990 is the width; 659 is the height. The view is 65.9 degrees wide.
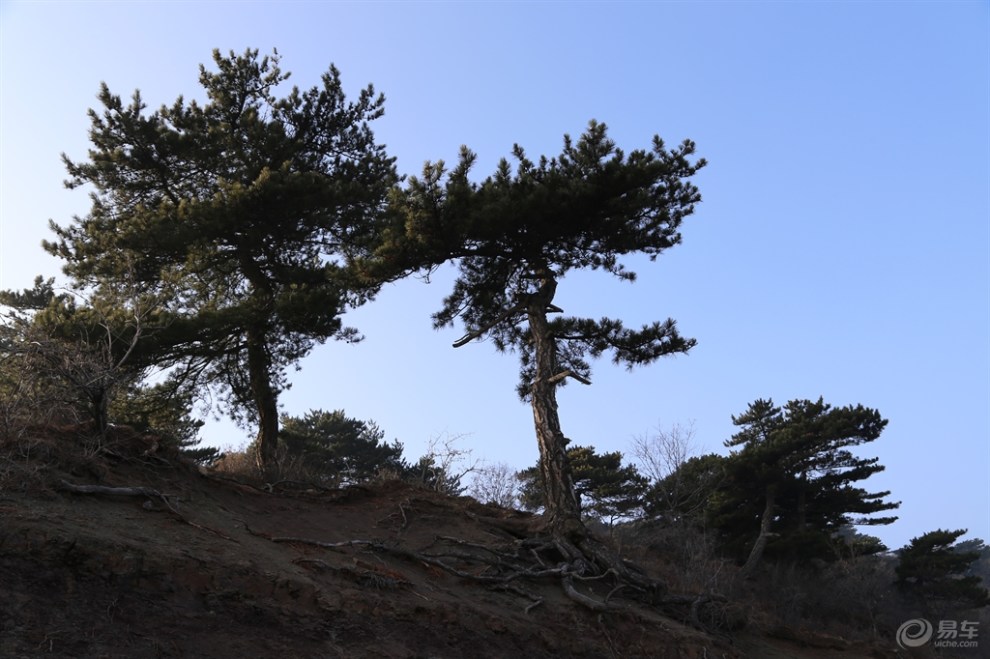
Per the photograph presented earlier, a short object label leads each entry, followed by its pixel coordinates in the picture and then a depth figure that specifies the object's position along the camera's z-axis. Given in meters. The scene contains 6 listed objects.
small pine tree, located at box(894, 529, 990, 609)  30.06
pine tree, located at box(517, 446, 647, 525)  31.07
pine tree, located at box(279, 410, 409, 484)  29.78
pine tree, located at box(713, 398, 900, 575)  29.39
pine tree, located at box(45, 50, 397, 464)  14.76
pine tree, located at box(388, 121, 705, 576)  12.24
